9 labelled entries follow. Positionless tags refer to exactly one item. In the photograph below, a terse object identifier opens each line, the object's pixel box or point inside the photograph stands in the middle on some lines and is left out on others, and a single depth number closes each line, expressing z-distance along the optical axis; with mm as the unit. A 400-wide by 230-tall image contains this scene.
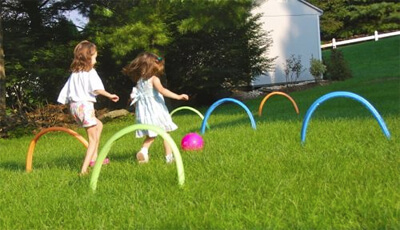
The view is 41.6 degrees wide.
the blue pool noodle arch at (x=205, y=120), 9472
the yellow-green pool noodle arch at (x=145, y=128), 4859
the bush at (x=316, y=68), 25125
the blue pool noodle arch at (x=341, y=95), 6488
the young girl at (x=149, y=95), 7059
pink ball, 7680
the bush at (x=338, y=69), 25766
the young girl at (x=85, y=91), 6590
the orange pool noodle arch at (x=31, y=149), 6956
